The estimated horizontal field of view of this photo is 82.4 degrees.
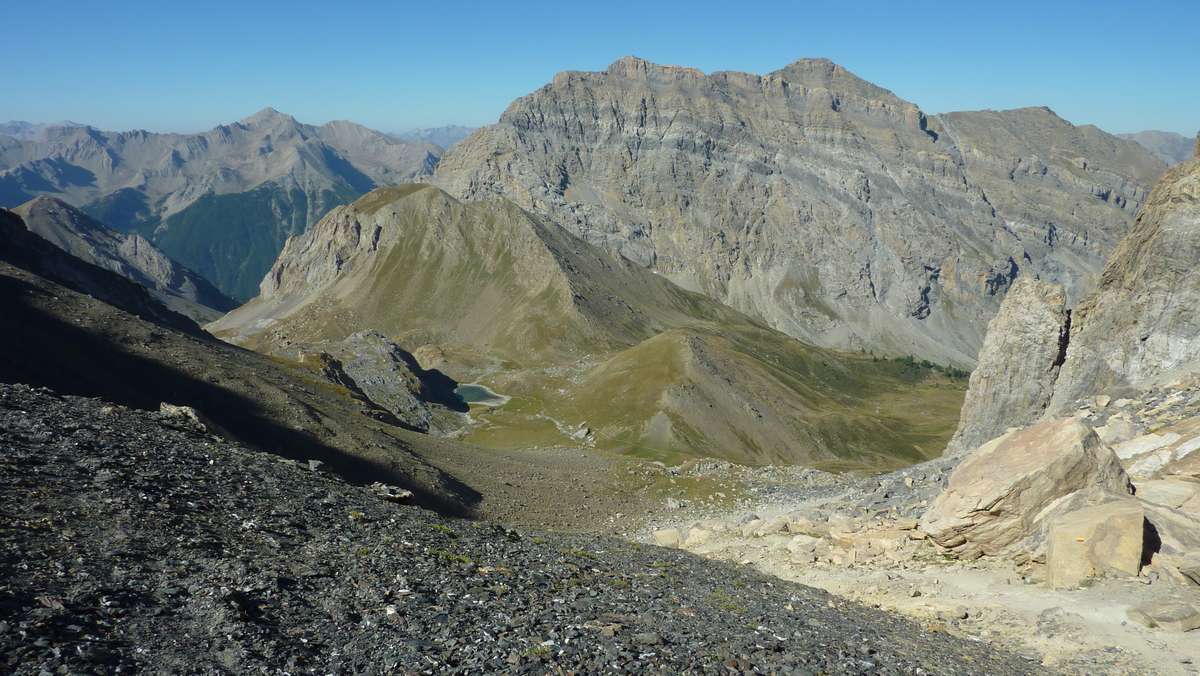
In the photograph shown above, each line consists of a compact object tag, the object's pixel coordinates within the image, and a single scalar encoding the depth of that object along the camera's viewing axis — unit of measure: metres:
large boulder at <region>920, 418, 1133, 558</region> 27.45
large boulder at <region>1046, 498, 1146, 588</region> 24.28
